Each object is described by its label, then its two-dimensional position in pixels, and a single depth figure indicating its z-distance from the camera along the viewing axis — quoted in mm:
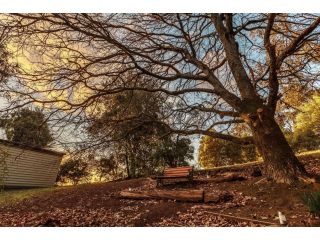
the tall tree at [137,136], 4044
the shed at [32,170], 7072
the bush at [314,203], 2141
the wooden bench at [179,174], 4701
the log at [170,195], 3258
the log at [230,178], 4208
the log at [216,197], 3123
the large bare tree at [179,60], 3416
